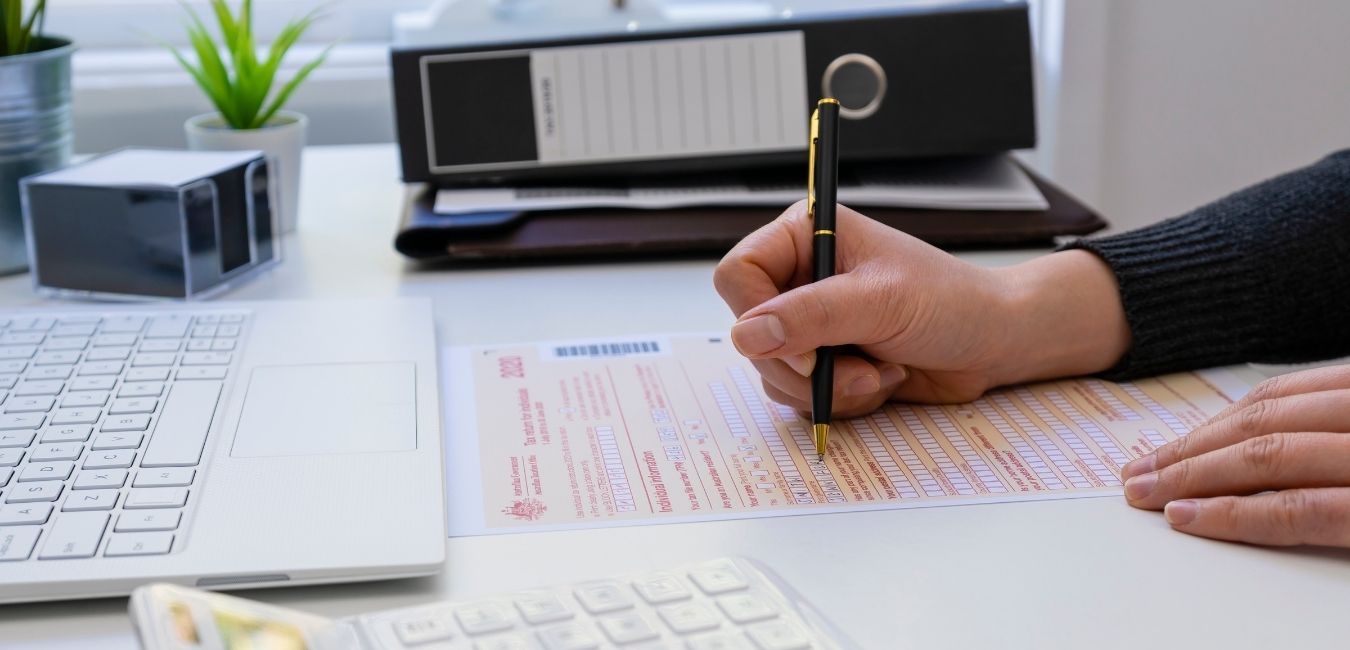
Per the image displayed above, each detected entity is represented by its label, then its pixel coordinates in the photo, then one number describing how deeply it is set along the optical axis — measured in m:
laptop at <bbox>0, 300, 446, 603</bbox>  0.52
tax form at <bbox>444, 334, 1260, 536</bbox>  0.61
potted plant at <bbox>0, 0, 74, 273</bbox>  0.92
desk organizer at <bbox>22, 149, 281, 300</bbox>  0.87
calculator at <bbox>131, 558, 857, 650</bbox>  0.44
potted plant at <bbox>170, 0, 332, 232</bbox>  1.04
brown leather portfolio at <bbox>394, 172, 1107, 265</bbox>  0.96
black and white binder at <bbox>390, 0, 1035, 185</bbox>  1.02
